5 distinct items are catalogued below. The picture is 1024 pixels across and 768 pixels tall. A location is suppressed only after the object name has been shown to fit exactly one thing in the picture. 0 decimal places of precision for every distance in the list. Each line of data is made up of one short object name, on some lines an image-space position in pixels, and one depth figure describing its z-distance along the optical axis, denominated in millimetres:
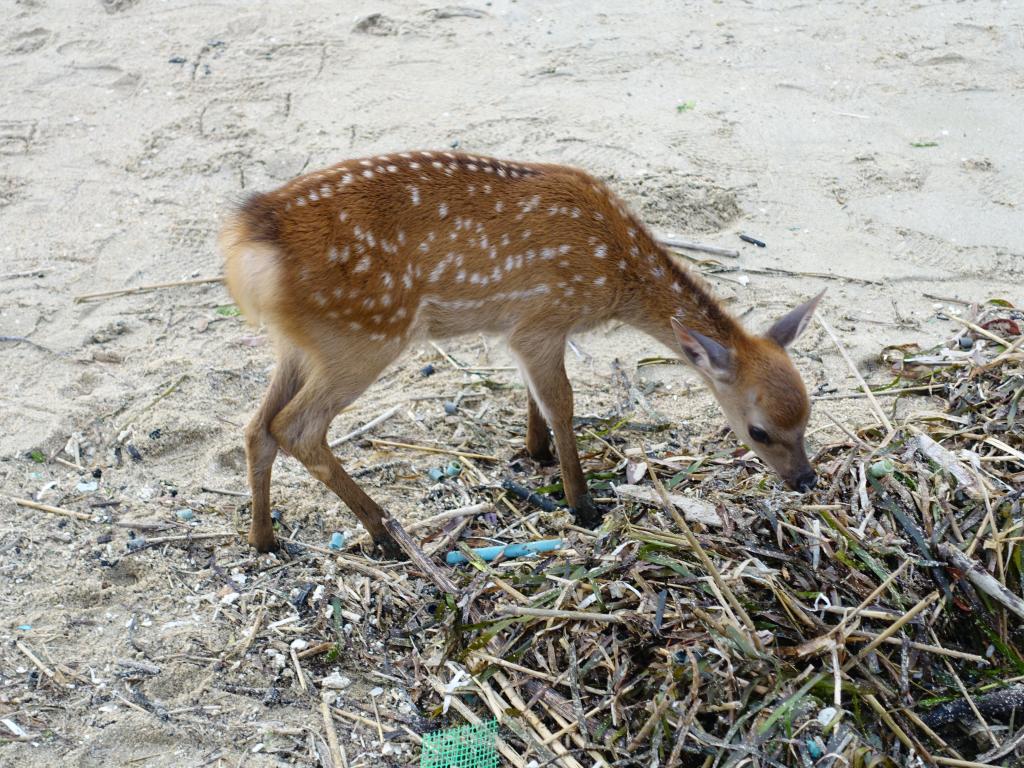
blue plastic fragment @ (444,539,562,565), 4336
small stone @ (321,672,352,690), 3840
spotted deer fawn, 4301
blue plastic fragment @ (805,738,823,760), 3373
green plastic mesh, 3574
